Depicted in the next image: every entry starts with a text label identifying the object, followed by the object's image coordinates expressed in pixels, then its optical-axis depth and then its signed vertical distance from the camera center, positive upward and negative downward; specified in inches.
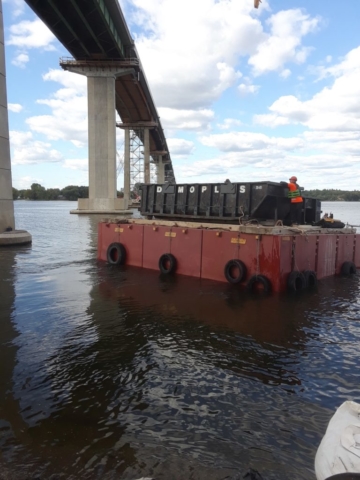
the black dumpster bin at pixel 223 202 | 487.2 -4.7
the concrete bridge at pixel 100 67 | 1726.1 +754.4
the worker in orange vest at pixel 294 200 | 499.5 -0.4
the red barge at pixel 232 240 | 436.1 -52.6
